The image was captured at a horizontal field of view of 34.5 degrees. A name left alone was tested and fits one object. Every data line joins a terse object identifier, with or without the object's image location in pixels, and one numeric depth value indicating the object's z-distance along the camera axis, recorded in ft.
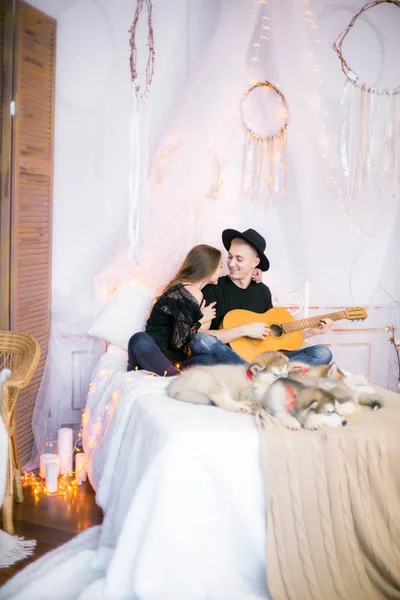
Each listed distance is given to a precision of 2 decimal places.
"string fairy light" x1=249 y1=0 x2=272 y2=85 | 13.11
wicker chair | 8.46
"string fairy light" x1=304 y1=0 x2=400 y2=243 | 13.38
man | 12.23
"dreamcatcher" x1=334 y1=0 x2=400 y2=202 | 13.73
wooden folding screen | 10.63
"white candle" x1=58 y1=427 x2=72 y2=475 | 10.94
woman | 10.19
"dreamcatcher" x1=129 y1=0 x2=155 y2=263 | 12.32
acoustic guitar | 11.35
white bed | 6.57
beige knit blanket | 6.58
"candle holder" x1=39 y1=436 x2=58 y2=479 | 10.71
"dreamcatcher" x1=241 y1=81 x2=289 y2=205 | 13.23
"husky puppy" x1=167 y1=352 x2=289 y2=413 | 8.08
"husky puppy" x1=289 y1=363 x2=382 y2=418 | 7.66
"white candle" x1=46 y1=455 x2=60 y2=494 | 10.21
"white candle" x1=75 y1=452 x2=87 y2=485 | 10.75
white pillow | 11.55
